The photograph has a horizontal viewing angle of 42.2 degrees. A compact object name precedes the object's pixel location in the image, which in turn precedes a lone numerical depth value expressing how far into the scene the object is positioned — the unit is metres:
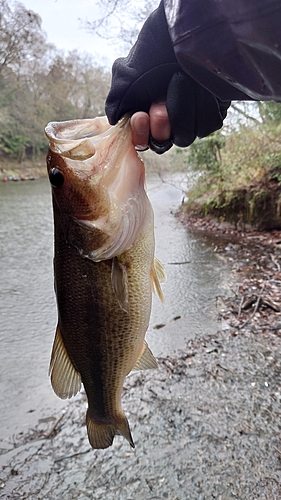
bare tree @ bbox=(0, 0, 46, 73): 18.39
